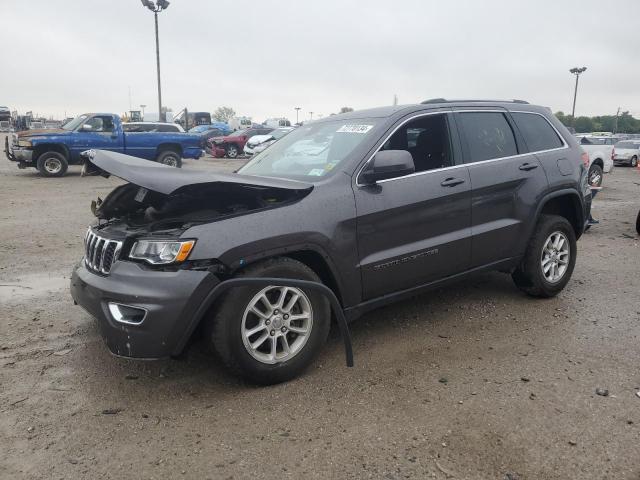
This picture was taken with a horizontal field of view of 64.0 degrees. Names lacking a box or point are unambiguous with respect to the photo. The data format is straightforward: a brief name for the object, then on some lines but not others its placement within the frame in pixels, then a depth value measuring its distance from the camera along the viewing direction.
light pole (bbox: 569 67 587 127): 50.22
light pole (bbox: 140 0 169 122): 26.47
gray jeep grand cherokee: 2.88
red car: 26.33
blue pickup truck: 14.99
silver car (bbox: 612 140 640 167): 26.38
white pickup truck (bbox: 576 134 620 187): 13.73
